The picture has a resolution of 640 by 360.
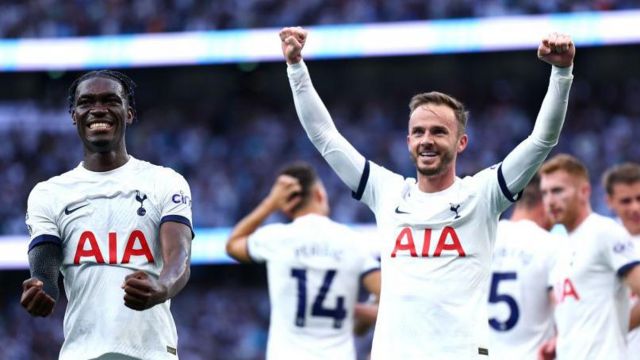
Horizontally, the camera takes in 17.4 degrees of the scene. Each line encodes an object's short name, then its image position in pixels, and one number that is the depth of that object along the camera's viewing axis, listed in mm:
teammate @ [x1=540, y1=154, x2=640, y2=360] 12113
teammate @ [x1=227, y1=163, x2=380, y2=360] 14363
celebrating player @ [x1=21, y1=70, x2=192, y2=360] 8359
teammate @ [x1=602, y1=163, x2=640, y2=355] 14056
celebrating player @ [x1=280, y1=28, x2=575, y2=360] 8980
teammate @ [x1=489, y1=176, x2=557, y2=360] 13328
